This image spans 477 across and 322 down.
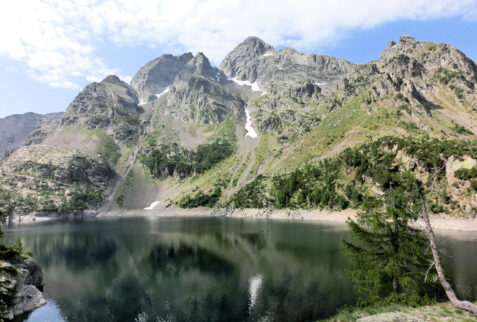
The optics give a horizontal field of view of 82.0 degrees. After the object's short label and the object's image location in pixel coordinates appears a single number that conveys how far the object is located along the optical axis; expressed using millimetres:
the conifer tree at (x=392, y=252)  21219
